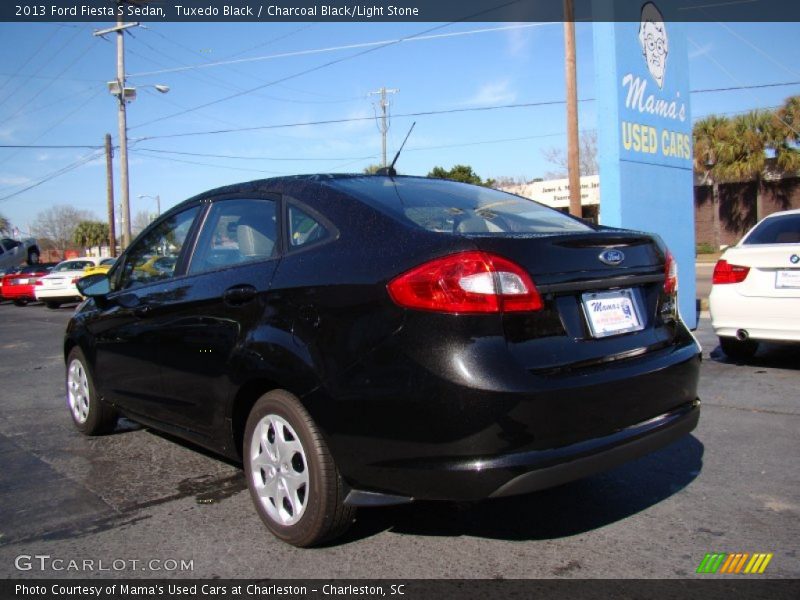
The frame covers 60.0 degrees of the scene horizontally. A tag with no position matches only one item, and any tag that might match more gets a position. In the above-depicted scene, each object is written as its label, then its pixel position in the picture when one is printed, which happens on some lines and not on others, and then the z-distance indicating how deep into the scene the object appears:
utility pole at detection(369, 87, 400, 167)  40.74
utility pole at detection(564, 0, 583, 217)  13.28
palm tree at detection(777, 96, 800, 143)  29.52
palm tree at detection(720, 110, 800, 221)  30.67
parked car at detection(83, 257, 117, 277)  19.72
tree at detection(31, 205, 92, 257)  82.31
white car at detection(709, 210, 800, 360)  6.02
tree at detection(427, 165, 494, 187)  43.09
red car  21.59
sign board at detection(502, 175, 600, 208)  34.69
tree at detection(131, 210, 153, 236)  75.56
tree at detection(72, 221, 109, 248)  72.25
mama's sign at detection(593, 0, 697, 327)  8.80
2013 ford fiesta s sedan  2.47
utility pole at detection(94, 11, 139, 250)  26.58
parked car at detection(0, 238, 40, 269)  30.03
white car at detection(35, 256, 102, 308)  19.92
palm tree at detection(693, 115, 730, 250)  31.95
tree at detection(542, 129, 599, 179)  46.28
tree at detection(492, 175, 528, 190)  46.95
